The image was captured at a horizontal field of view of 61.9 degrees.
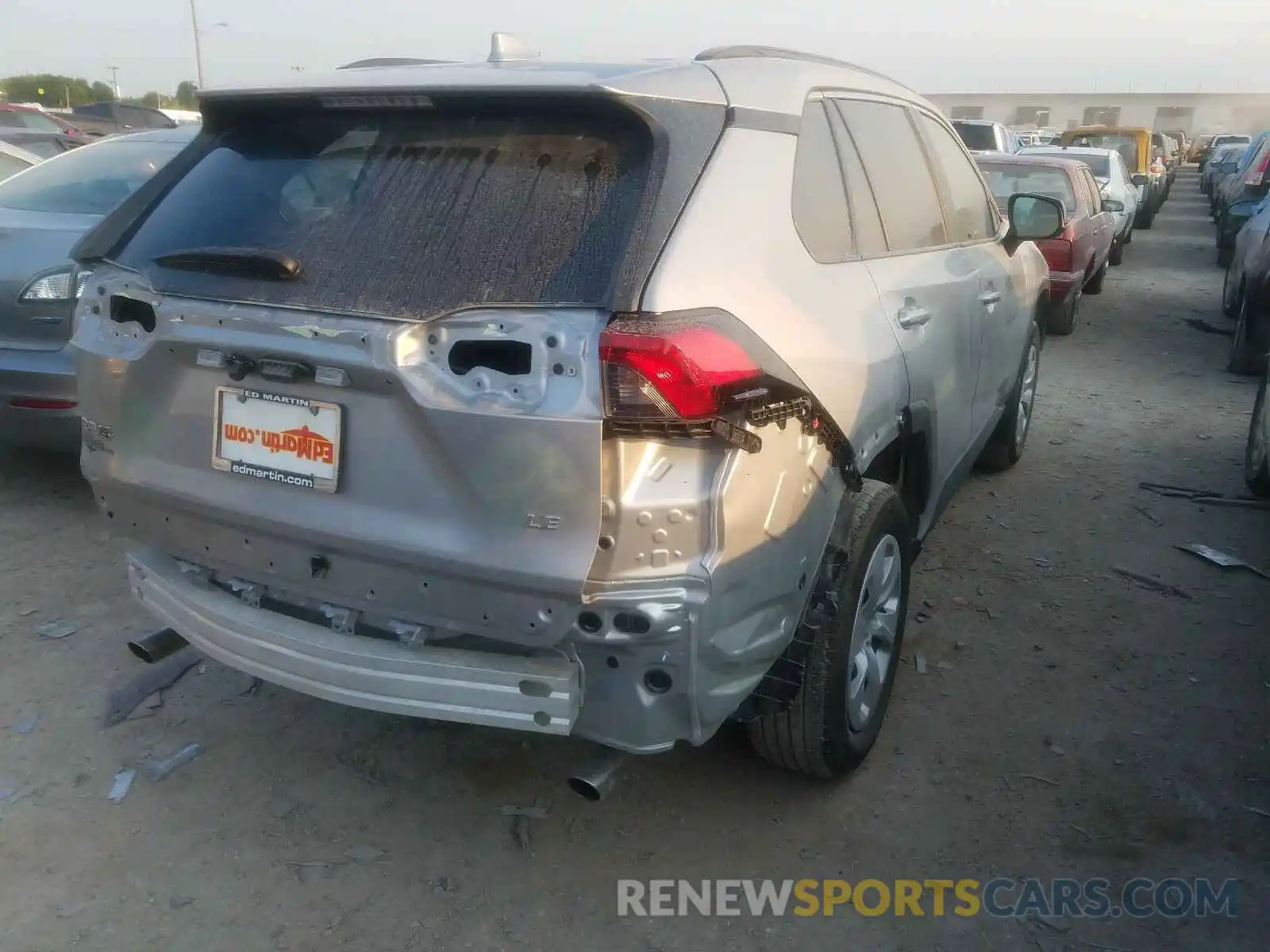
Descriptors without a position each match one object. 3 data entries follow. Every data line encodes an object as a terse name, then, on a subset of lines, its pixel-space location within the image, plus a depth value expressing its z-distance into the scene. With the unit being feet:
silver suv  7.07
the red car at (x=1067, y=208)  30.48
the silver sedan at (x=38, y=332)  15.43
